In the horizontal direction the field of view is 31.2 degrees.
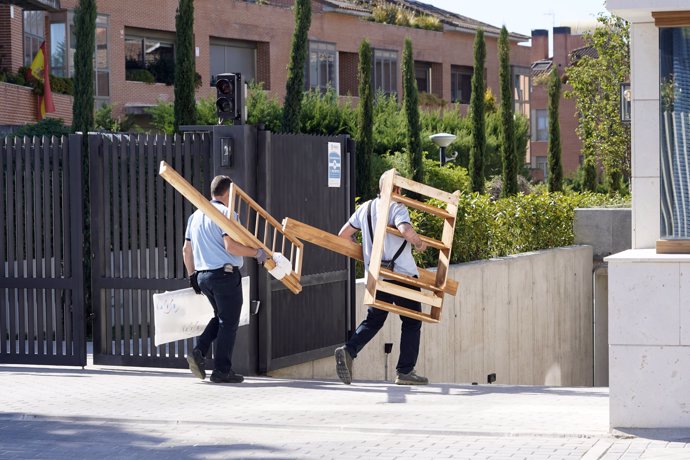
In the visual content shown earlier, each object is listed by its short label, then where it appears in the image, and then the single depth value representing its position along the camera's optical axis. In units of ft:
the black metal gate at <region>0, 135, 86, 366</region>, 39.01
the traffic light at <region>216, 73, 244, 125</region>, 37.70
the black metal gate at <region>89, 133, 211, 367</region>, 37.88
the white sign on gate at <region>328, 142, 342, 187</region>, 40.40
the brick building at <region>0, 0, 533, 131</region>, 127.65
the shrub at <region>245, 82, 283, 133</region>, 129.59
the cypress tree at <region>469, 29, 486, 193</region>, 137.59
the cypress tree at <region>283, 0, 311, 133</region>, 115.14
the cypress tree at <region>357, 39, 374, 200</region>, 120.57
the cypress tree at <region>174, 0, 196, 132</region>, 102.17
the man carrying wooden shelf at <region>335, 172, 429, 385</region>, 34.42
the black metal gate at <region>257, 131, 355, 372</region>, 37.50
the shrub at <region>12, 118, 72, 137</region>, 89.04
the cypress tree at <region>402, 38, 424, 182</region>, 128.57
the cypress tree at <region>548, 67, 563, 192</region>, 152.25
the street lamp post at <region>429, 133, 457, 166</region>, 105.09
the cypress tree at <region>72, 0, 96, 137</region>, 85.51
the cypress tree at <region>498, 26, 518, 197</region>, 136.26
